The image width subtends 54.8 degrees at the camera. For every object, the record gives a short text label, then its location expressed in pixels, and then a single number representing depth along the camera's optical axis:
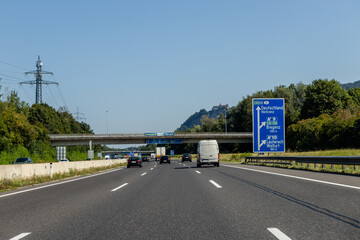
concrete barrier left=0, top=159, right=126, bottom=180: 14.19
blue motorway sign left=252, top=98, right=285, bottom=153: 26.92
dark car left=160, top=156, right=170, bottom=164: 48.81
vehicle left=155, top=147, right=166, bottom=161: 75.75
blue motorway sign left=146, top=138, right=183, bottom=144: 74.44
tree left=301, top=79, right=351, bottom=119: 77.56
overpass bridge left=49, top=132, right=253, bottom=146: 69.00
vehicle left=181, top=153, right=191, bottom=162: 53.22
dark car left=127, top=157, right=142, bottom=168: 34.59
